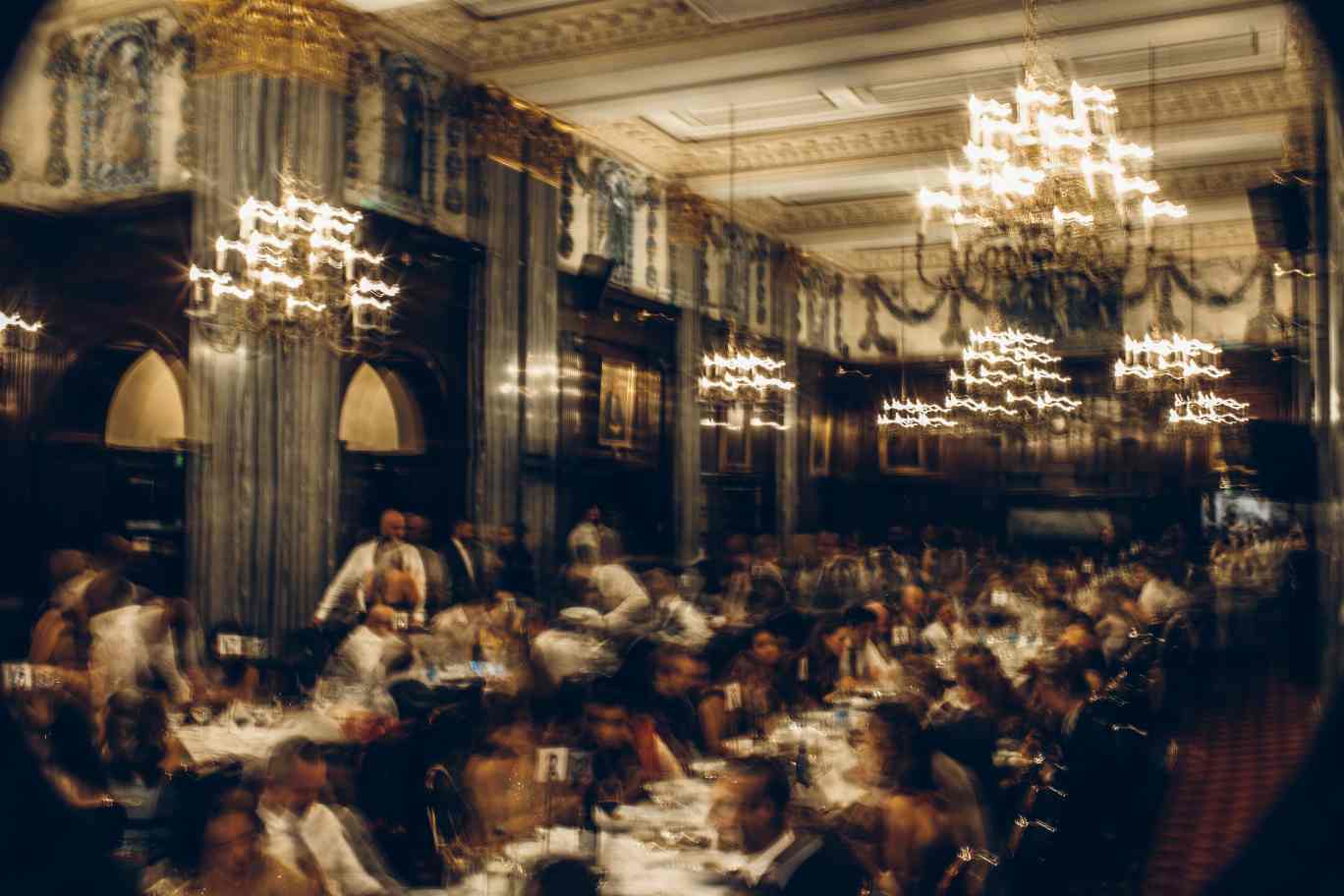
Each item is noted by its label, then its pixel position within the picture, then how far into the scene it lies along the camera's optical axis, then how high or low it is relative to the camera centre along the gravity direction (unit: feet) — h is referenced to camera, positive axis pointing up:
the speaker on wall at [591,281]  31.12 +5.70
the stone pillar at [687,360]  34.63 +3.89
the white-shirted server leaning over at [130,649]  16.83 -2.73
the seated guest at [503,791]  11.87 -3.48
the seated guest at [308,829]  10.19 -3.35
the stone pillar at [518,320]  27.45 +4.18
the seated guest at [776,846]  9.17 -3.29
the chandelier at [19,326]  21.64 +3.06
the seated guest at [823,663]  19.08 -3.32
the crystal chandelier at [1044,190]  17.63 +4.81
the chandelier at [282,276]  18.90 +3.67
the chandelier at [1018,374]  28.60 +2.87
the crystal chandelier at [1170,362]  25.28 +2.89
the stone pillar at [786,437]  36.06 +1.41
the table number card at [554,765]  11.41 -3.02
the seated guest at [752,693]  16.34 -3.46
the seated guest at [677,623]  24.79 -3.44
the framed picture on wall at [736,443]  36.11 +1.20
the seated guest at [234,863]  9.37 -3.36
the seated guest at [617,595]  24.97 -2.95
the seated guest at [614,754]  13.29 -3.47
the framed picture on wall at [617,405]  32.04 +2.21
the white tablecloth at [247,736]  13.79 -3.44
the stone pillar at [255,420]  20.62 +1.15
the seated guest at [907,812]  10.16 -3.29
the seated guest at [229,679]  15.88 -3.05
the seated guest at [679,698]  15.53 -3.23
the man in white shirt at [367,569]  22.30 -1.93
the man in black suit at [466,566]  25.84 -2.14
